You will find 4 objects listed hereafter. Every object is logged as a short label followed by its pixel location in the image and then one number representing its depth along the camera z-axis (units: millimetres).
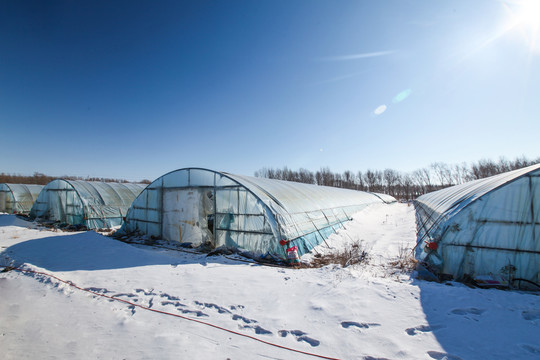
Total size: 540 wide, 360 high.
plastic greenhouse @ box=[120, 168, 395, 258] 9125
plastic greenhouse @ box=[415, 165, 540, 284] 6051
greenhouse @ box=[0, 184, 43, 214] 25422
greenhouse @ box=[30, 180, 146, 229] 16875
